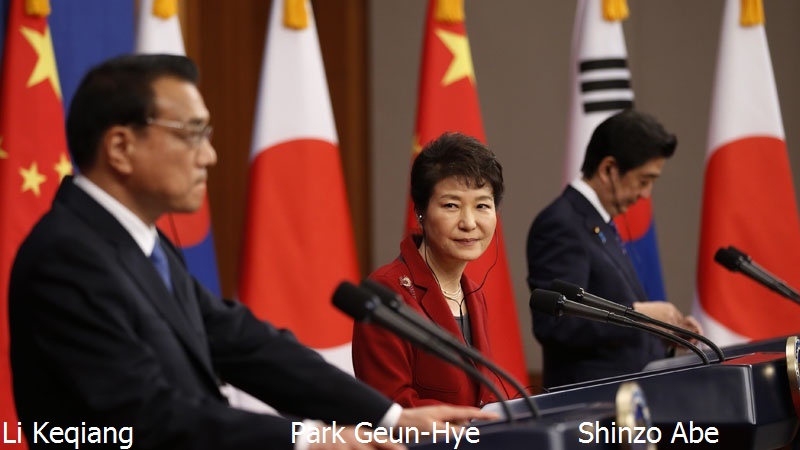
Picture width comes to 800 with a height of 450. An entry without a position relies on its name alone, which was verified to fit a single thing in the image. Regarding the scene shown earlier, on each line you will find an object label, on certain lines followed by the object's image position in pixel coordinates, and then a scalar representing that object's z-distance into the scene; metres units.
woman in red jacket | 5.08
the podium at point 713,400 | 4.62
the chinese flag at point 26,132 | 7.89
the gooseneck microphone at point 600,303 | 5.04
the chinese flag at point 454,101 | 9.50
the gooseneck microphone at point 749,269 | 6.57
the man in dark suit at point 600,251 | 6.89
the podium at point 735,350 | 5.99
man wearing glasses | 3.33
